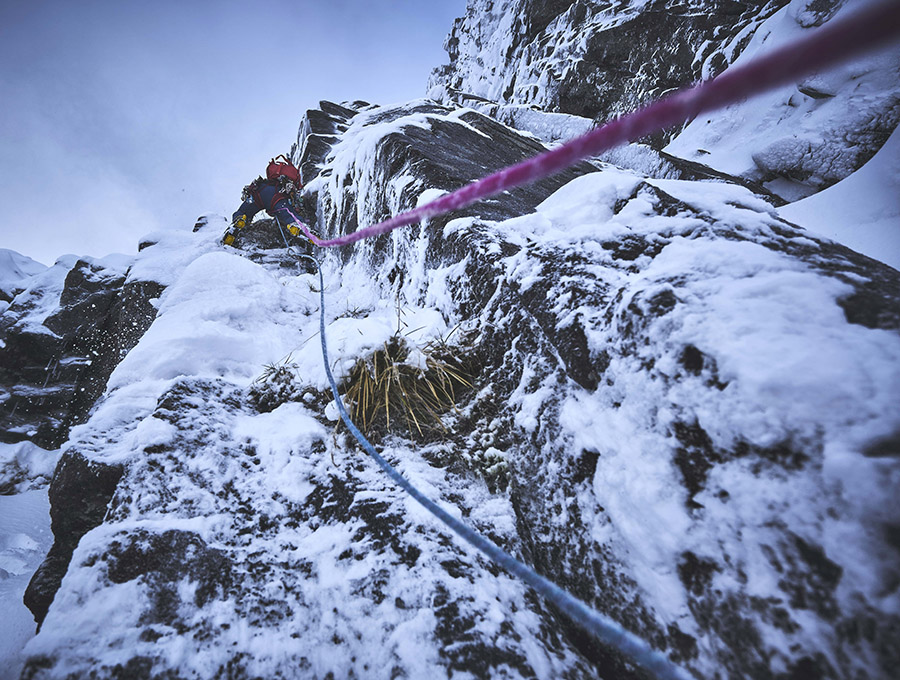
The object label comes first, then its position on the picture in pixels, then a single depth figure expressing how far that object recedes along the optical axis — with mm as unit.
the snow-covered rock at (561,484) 576
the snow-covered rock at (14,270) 9648
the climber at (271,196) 4879
